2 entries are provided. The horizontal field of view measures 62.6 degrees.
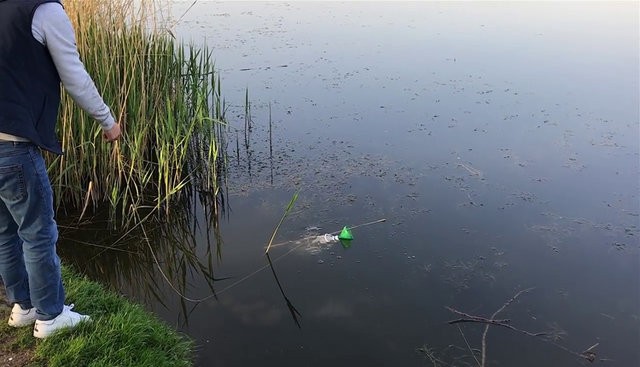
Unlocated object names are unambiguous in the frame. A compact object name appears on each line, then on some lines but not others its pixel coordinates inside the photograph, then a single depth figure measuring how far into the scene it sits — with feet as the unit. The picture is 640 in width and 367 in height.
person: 5.91
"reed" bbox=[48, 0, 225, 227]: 12.51
